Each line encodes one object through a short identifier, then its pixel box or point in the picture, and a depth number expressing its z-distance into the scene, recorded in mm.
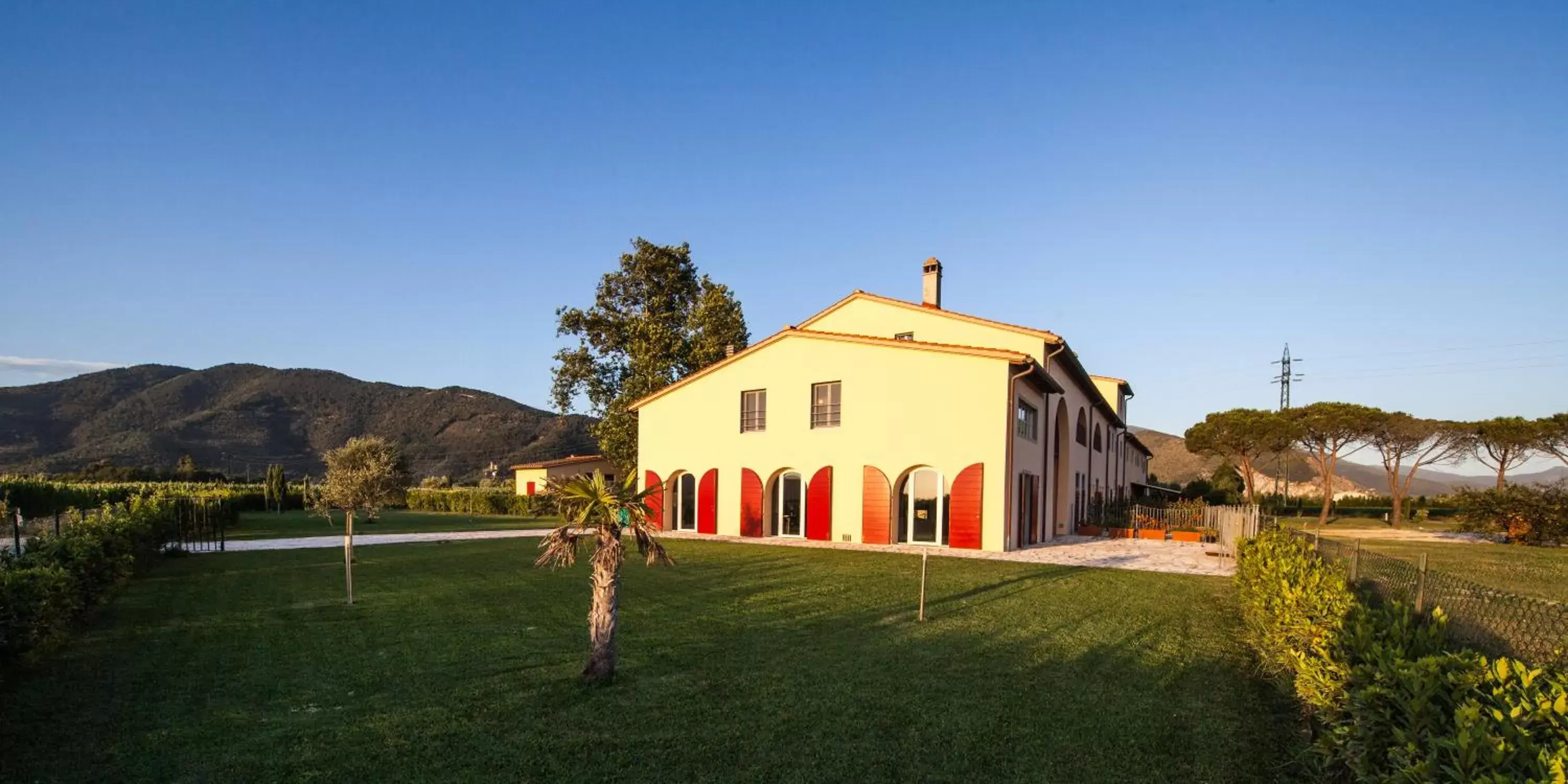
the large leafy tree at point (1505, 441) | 37312
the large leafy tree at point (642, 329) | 35781
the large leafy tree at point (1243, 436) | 42812
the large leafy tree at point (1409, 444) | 40375
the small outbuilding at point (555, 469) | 42906
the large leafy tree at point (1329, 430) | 40406
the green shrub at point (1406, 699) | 2746
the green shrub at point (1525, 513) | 26672
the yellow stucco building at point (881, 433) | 20250
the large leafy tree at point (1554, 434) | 36000
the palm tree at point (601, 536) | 7188
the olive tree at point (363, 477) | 26328
